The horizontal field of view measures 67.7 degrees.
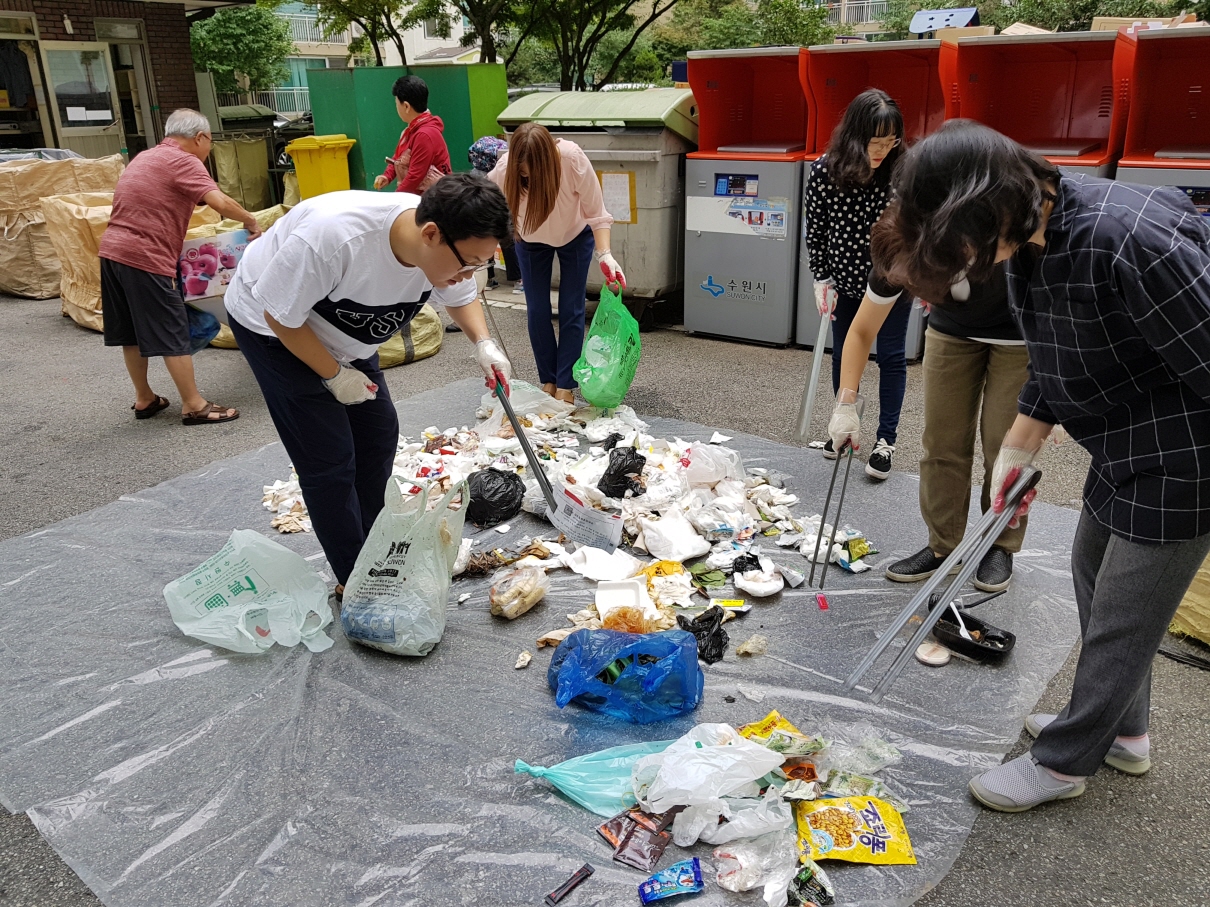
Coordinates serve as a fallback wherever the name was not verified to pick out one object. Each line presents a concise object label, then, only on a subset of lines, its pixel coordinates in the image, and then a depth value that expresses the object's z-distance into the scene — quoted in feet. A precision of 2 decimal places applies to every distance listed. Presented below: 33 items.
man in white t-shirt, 7.69
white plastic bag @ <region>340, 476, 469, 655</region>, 9.09
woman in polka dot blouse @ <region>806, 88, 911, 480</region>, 11.39
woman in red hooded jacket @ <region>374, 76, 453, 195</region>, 20.34
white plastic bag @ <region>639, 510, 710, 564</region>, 11.14
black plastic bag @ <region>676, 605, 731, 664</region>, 9.19
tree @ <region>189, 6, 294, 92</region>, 80.94
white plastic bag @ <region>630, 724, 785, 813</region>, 6.90
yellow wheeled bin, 33.68
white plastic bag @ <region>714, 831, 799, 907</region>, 6.46
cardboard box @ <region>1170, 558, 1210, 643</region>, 8.95
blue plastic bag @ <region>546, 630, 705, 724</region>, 8.20
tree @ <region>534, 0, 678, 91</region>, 40.02
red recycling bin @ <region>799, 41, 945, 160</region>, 18.30
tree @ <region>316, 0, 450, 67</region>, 42.06
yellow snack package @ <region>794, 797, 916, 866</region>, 6.73
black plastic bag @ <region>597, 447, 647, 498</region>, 12.71
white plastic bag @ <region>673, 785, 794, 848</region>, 6.80
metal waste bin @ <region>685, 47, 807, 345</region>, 19.15
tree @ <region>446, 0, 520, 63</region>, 39.75
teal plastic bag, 7.23
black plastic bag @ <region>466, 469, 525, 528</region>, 12.14
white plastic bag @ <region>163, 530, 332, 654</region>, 9.53
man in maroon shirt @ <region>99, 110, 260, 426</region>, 15.83
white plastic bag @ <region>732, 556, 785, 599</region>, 10.30
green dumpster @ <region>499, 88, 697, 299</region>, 20.13
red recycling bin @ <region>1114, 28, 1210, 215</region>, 14.74
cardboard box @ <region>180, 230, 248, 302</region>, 17.71
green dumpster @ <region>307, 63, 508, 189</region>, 32.58
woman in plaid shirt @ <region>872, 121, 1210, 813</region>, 5.14
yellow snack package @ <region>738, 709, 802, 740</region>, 7.80
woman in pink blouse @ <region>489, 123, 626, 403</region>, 14.02
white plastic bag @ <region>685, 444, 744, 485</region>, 12.69
